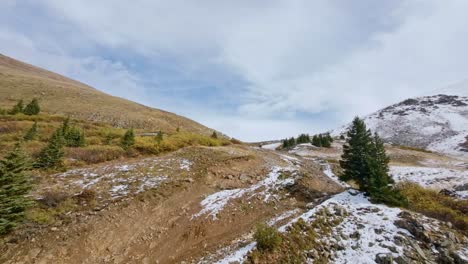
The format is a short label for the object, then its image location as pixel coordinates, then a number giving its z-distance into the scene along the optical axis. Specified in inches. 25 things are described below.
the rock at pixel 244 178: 752.3
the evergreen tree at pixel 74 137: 879.1
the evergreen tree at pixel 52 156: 679.1
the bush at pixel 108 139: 994.9
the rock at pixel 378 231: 485.8
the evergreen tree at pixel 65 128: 903.3
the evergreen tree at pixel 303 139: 2288.6
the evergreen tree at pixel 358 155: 715.4
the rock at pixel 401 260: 419.2
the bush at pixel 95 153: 775.7
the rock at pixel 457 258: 422.2
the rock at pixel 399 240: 457.4
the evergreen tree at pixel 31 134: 898.1
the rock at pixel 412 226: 472.3
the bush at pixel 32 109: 1411.4
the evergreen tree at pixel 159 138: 1032.8
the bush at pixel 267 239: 425.1
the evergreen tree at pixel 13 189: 435.2
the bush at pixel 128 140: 922.0
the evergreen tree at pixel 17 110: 1364.2
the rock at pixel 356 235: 480.7
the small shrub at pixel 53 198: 517.4
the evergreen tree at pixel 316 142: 2056.8
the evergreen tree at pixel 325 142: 2059.5
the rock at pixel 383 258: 420.5
